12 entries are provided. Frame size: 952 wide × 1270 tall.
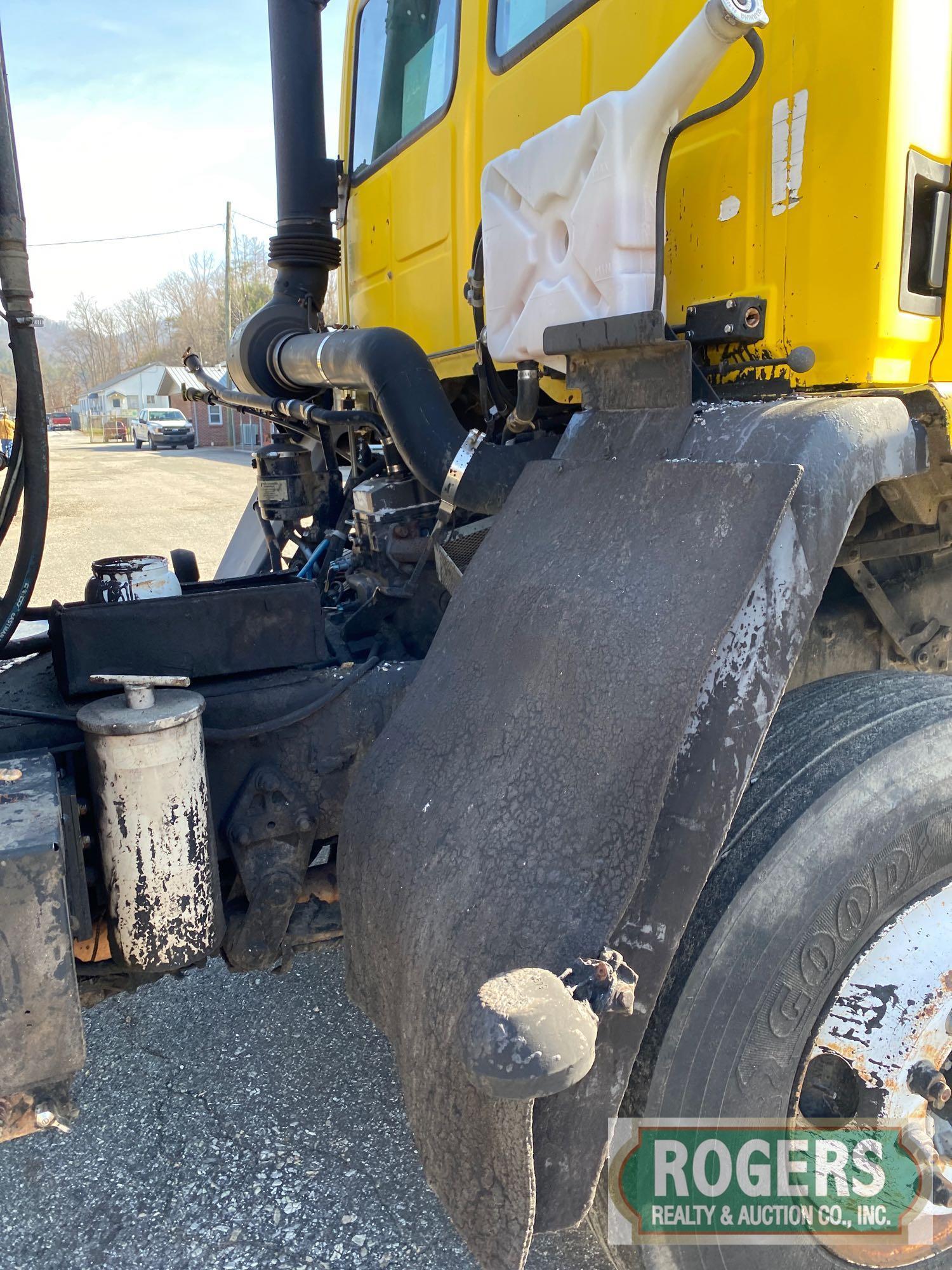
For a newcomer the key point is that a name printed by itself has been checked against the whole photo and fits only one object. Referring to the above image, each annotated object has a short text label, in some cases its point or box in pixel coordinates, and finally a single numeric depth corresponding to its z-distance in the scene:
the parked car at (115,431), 59.84
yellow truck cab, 1.53
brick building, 41.34
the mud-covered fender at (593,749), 1.23
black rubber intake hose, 2.19
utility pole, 37.03
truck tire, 1.40
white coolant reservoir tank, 1.48
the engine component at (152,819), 1.59
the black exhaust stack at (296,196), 3.19
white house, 73.50
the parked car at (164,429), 43.00
